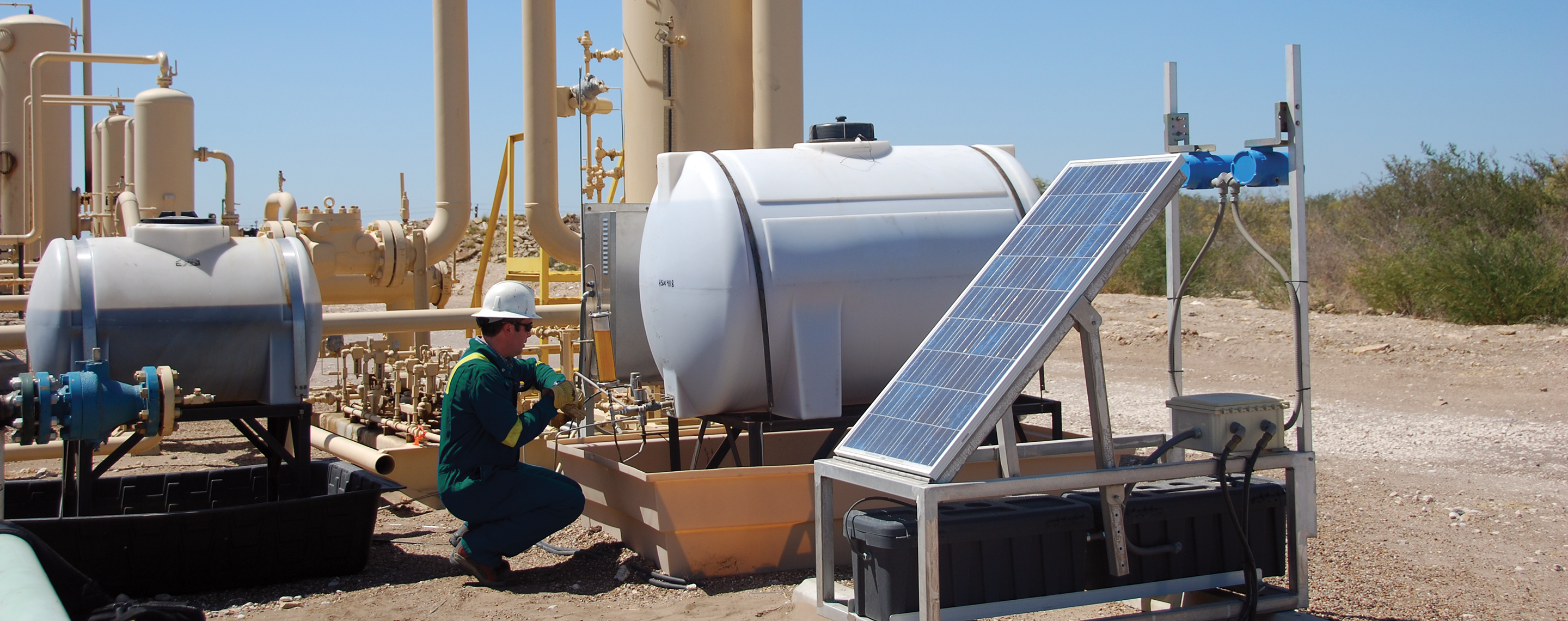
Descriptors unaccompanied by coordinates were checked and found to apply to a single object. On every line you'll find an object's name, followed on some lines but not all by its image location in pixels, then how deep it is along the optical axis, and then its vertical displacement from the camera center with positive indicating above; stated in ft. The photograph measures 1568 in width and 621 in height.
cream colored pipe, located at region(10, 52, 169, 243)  40.14 +8.32
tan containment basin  18.22 -3.08
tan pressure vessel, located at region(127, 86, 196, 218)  36.06 +5.15
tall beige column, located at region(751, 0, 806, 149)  27.04 +5.26
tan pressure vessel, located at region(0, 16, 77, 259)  45.91 +7.35
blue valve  12.60 -0.88
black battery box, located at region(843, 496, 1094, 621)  12.80 -2.62
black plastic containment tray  17.16 -3.21
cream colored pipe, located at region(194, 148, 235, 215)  41.19 +4.85
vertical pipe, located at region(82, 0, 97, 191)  51.80 +10.81
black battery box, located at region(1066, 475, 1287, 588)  14.12 -2.65
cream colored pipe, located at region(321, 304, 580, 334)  27.66 -0.08
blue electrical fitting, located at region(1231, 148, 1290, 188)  14.71 +1.63
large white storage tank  19.15 +0.68
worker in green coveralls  18.35 -2.05
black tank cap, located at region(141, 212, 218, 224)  19.42 +1.63
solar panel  12.64 -0.15
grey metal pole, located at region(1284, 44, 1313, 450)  14.21 +0.82
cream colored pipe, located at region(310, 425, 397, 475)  22.65 -2.68
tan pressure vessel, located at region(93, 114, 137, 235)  43.42 +6.20
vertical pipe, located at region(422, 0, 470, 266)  37.17 +5.75
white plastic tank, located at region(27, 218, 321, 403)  17.53 +0.18
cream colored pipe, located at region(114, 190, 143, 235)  30.34 +2.77
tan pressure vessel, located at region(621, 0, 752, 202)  28.12 +5.45
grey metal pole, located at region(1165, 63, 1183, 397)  15.75 +0.55
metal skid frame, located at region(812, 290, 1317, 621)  12.35 -2.03
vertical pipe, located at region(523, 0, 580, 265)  35.12 +5.12
